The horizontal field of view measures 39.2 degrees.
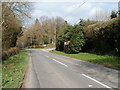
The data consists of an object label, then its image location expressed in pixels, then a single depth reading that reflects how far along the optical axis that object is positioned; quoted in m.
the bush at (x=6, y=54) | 21.12
